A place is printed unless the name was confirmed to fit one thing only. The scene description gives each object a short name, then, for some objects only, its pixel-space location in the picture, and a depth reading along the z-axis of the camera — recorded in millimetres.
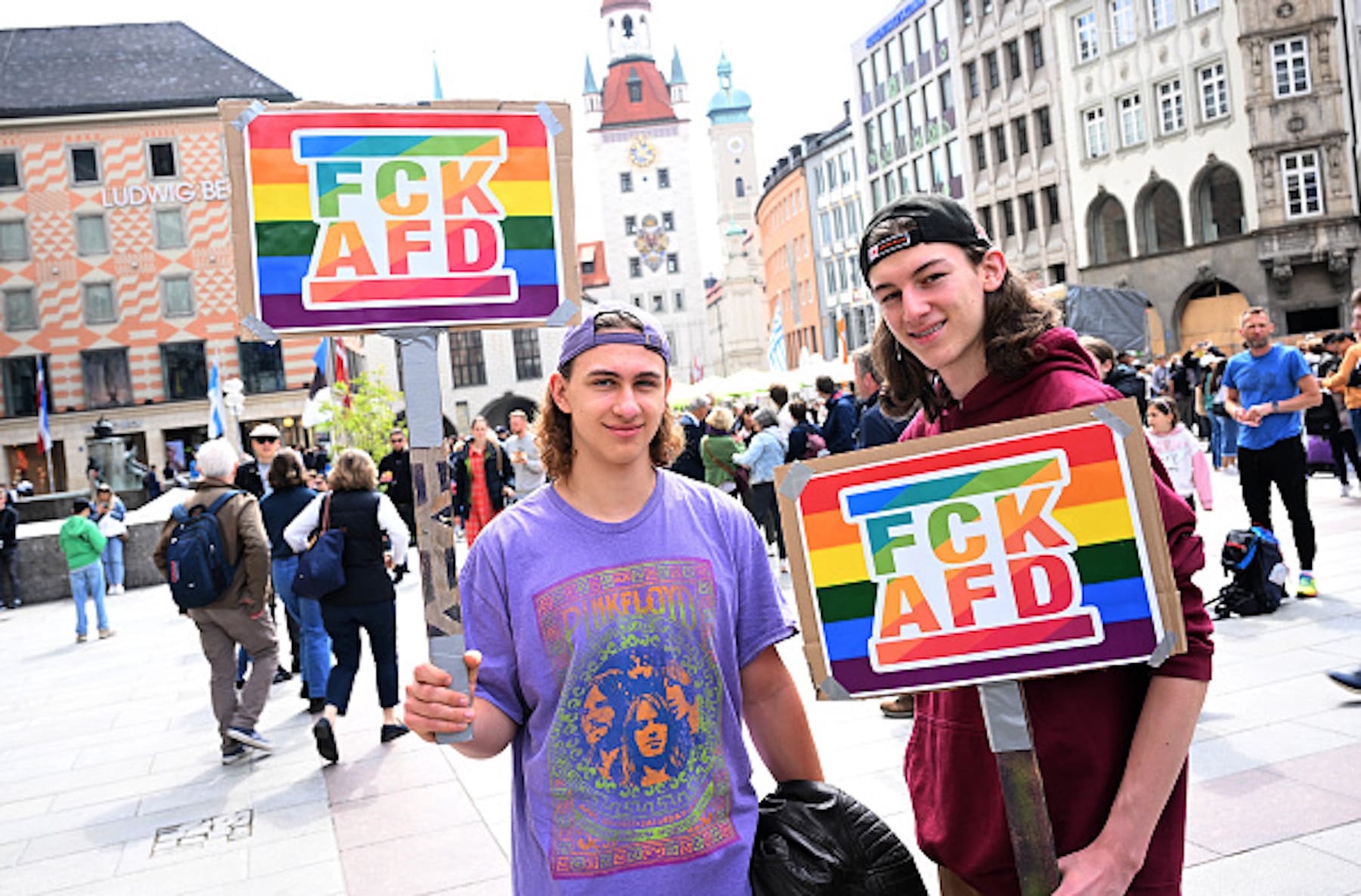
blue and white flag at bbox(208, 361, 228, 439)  26406
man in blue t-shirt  8250
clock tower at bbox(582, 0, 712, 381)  101375
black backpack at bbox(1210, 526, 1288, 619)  8102
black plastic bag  2256
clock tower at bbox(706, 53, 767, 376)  129663
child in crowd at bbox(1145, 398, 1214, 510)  8375
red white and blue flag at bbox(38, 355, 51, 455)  31516
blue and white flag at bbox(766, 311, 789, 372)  30422
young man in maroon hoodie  1943
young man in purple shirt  2299
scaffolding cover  25453
